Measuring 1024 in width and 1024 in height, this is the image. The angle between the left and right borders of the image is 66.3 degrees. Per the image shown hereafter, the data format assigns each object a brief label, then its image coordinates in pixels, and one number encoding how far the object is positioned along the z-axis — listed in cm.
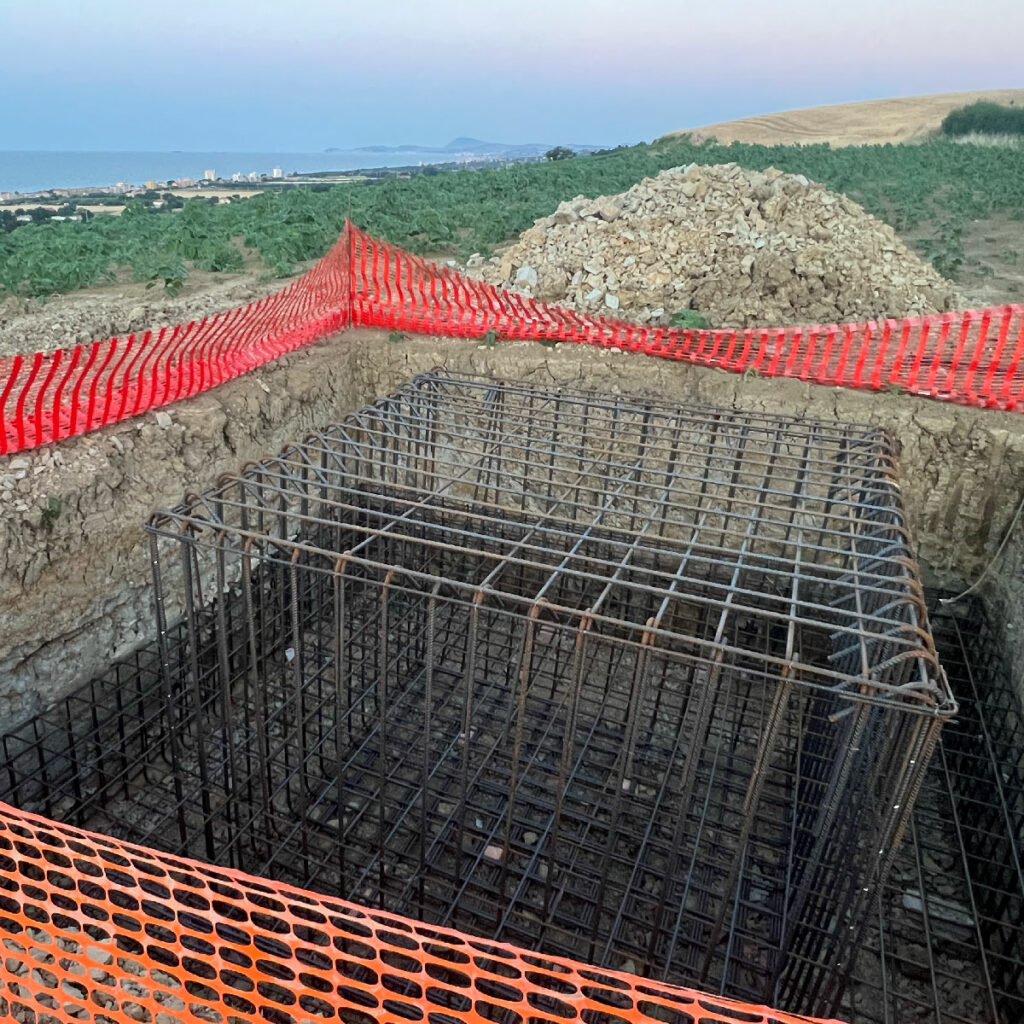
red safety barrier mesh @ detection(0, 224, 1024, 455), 659
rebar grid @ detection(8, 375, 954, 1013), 371
